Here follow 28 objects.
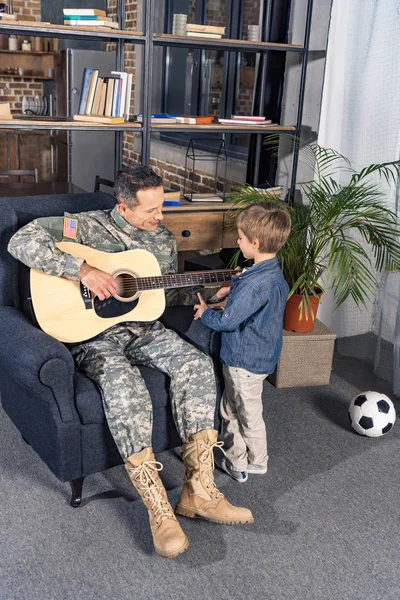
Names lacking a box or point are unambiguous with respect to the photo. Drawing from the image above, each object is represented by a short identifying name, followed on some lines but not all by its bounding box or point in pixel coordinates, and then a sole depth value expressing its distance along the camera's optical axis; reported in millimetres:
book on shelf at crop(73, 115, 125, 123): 3277
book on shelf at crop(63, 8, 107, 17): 3143
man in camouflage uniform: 2189
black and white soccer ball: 2789
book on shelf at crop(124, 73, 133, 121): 3342
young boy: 2328
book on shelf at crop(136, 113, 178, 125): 3426
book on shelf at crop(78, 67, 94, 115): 3287
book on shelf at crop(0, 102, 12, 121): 3107
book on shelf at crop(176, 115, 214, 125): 3480
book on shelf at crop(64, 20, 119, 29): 3153
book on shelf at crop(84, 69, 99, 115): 3272
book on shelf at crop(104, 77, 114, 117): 3303
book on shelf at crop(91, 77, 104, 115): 3297
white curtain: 3203
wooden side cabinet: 3395
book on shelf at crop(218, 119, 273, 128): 3611
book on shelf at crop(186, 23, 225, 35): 3357
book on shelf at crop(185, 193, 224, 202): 3529
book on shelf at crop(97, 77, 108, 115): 3311
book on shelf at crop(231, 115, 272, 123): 3639
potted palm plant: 3070
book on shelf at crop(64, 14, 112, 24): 3148
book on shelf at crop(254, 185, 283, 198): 3422
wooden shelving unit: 3107
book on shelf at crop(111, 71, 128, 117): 3289
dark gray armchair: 2166
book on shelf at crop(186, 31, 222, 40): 3379
